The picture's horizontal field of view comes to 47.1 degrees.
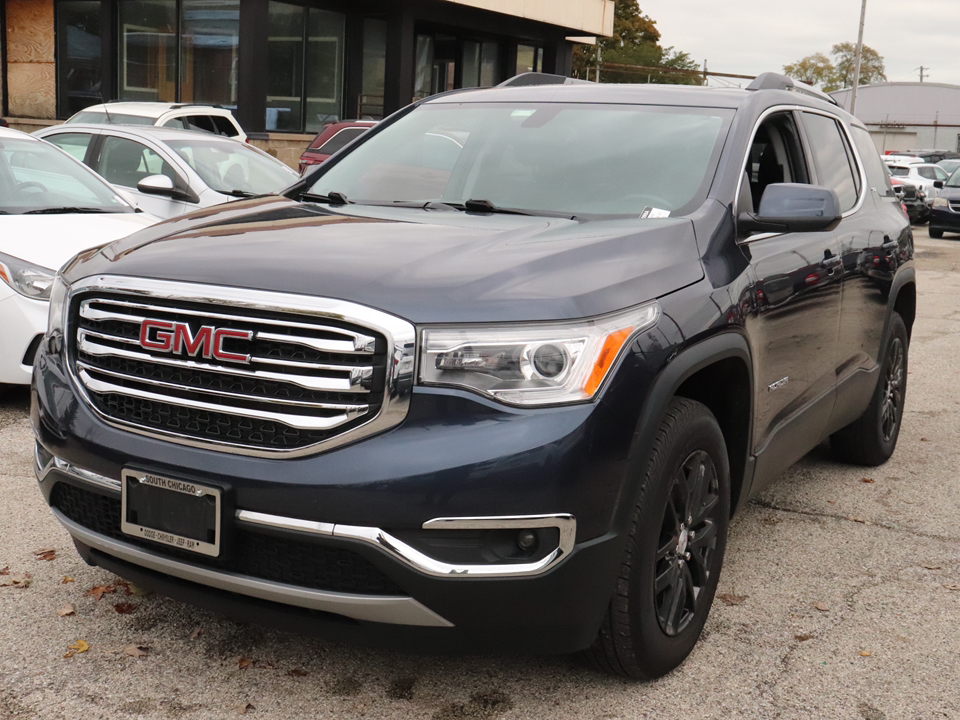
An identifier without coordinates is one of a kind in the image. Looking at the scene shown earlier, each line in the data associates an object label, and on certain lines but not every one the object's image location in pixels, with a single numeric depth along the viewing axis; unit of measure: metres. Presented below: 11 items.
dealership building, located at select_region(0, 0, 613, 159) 22.91
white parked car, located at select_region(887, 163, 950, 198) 30.27
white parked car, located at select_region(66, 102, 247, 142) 14.11
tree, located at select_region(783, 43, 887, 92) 119.06
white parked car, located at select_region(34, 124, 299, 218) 9.34
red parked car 14.51
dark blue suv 2.66
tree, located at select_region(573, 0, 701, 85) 64.94
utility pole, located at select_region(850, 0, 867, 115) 44.83
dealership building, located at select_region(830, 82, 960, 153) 76.12
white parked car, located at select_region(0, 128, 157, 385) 5.96
